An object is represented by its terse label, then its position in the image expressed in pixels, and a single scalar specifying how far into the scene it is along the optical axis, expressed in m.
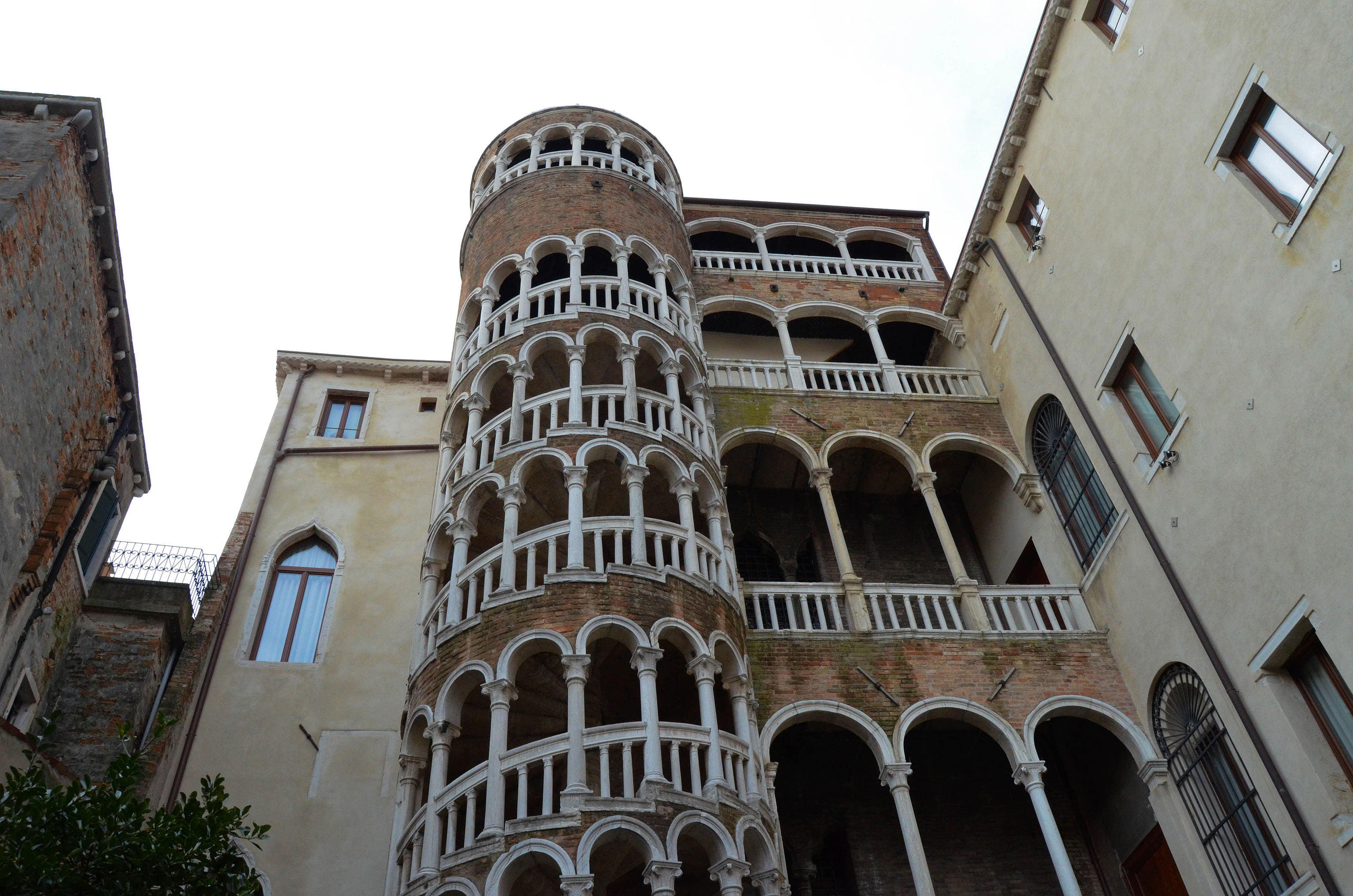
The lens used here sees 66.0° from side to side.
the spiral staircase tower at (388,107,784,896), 10.98
